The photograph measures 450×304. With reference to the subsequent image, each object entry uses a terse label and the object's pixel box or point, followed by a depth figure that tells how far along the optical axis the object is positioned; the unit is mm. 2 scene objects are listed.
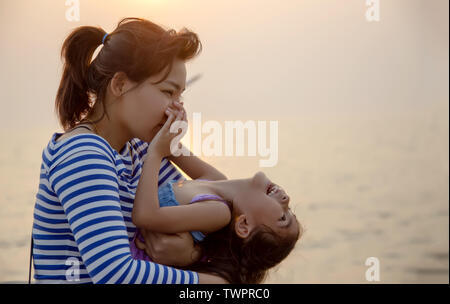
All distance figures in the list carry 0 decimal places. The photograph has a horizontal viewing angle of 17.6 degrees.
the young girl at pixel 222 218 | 2411
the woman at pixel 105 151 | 2309
